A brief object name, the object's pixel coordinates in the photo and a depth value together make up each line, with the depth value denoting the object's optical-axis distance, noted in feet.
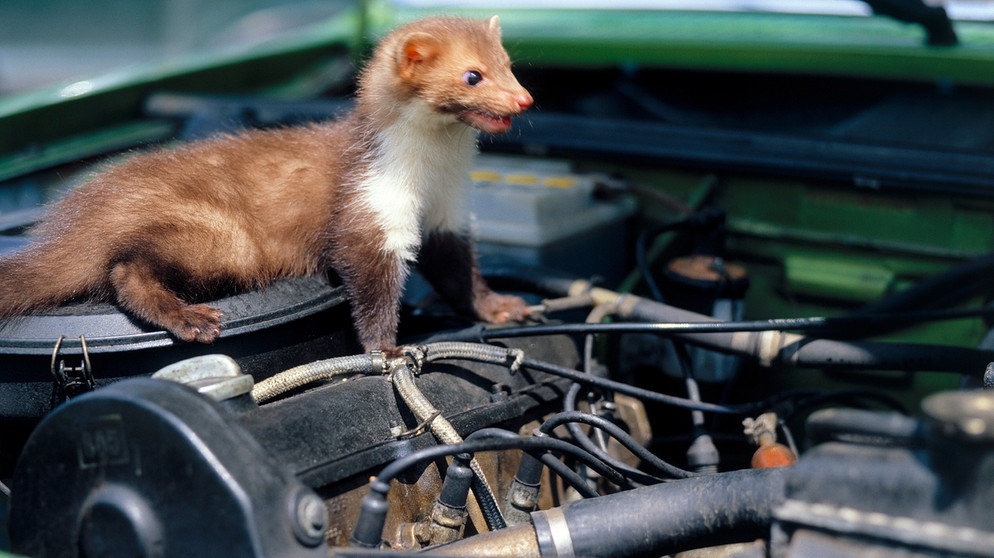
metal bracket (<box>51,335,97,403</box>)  4.64
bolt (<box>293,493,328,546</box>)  3.67
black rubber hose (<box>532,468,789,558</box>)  4.11
